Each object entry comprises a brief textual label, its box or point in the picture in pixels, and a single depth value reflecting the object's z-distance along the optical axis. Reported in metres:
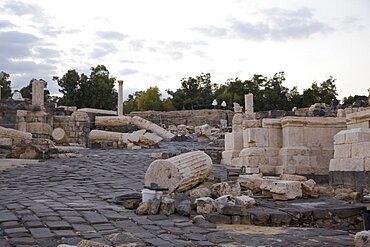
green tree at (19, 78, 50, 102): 58.43
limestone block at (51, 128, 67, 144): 23.28
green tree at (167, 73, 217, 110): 59.50
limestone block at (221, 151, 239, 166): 14.17
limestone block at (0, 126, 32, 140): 18.11
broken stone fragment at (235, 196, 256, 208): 7.50
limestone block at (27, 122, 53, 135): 23.72
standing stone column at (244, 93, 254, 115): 33.06
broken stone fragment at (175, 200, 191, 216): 7.25
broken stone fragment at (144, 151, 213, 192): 8.73
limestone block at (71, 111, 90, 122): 25.36
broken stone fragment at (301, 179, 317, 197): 8.92
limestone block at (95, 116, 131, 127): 27.72
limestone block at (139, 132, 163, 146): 23.59
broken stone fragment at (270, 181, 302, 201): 8.58
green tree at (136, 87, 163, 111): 58.19
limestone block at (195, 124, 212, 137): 27.89
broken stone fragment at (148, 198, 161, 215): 7.30
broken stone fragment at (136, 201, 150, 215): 7.29
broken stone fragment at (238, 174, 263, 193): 9.35
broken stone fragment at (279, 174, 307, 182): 9.99
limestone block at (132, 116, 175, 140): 27.13
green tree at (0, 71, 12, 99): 54.99
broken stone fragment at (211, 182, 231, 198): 8.30
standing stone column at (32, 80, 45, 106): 27.67
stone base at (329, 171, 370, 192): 9.02
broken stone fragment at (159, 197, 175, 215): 7.32
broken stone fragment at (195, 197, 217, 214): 7.25
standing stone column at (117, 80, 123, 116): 33.23
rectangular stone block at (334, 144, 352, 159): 9.62
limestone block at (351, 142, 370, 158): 9.09
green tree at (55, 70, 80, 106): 50.27
